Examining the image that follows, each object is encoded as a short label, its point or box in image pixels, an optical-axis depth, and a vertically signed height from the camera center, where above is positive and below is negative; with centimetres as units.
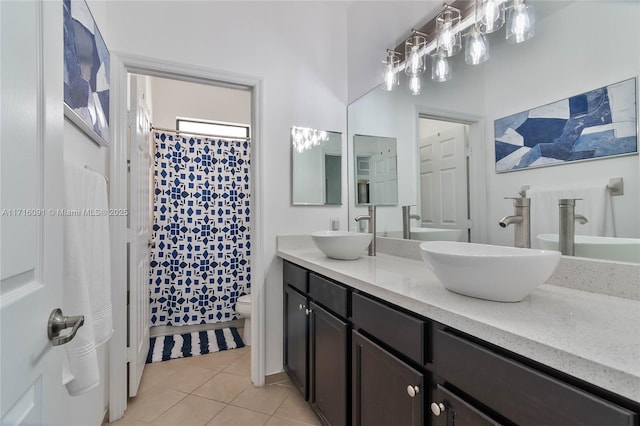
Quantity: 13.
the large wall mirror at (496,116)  96 +45
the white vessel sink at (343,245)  156 -16
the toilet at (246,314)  263 -88
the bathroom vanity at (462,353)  53 -33
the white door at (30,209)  49 +2
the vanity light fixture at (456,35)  122 +88
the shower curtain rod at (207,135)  277 +82
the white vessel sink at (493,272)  74 -16
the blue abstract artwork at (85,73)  110 +63
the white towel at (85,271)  92 -19
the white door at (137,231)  182 -9
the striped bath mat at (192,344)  242 -112
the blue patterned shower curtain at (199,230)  279 -13
